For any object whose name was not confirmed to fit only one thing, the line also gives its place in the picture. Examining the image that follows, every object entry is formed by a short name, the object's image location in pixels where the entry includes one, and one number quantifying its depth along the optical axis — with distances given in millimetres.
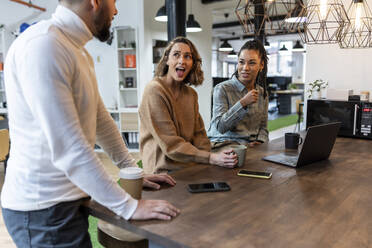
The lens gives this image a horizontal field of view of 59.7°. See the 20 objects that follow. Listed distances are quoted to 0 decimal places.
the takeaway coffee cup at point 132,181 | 1055
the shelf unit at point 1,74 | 6152
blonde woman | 1739
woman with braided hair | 2383
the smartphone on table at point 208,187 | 1234
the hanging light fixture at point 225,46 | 11600
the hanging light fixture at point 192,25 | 5523
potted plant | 3363
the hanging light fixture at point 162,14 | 4633
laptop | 1574
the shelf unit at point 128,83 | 5988
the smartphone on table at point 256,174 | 1438
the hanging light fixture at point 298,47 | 12281
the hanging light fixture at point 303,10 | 1654
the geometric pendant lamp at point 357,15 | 2029
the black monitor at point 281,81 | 15088
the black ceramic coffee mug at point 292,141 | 2051
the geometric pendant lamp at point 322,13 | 1632
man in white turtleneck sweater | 856
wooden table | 876
